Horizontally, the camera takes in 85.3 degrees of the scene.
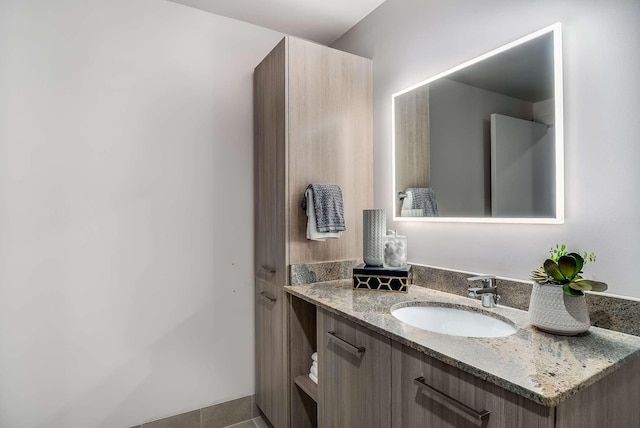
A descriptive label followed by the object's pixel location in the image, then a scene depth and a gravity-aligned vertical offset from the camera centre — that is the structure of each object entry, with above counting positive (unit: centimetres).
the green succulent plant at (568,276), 98 -19
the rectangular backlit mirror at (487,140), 125 +32
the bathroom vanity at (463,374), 77 -42
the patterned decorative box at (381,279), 161 -30
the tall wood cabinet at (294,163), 179 +29
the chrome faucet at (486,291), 132 -30
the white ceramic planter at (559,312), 100 -29
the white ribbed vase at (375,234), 172 -10
